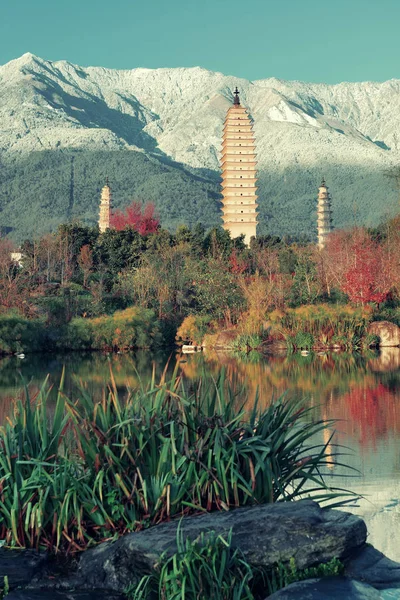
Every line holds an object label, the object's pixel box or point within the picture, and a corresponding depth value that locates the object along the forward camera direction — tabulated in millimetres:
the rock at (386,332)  25500
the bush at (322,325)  25062
